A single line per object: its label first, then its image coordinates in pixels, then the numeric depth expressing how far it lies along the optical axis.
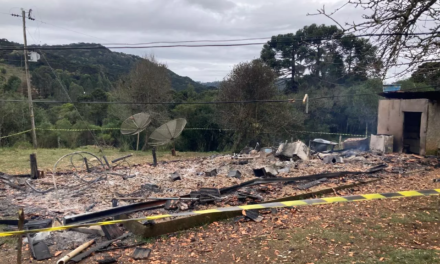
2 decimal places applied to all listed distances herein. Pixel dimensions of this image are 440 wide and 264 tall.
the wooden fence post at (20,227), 3.32
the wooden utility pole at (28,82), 20.22
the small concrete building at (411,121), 12.40
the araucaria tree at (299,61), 22.06
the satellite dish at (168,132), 15.62
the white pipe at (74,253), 4.29
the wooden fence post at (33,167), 10.16
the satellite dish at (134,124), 15.53
